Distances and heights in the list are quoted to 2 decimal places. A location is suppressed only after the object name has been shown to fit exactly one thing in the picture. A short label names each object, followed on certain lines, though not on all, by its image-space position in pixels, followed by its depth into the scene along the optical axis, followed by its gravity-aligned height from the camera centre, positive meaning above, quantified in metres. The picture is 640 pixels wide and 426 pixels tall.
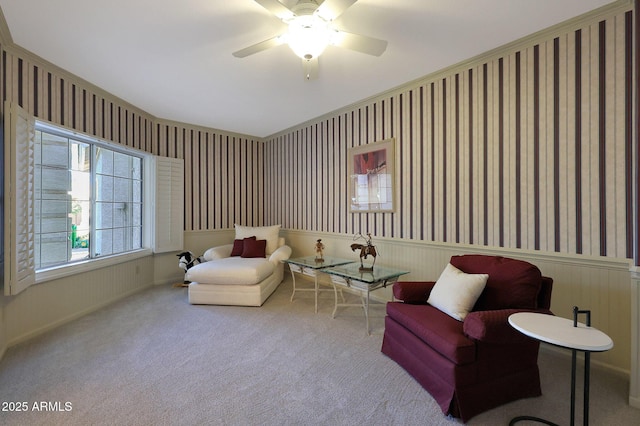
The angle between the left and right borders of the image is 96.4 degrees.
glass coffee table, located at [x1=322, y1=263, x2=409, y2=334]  2.79 -0.64
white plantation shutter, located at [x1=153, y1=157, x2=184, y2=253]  4.42 +0.14
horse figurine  3.16 -0.42
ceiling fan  1.81 +1.27
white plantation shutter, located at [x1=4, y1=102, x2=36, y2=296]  2.33 +0.12
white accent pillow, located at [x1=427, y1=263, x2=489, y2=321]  2.03 -0.59
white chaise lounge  3.55 -0.86
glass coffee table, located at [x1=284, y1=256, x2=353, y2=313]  3.34 -0.61
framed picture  3.64 +0.49
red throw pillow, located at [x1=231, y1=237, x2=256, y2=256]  4.48 -0.55
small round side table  1.29 -0.59
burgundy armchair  1.70 -0.86
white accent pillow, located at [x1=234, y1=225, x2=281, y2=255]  4.63 -0.34
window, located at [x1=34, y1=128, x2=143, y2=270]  3.02 +0.18
